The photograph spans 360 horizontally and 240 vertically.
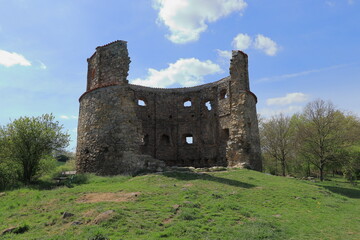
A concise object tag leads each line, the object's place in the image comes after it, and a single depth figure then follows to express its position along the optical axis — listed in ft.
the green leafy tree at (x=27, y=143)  47.14
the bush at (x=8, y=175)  43.37
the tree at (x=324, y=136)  66.08
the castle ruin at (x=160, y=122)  48.34
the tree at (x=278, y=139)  85.87
